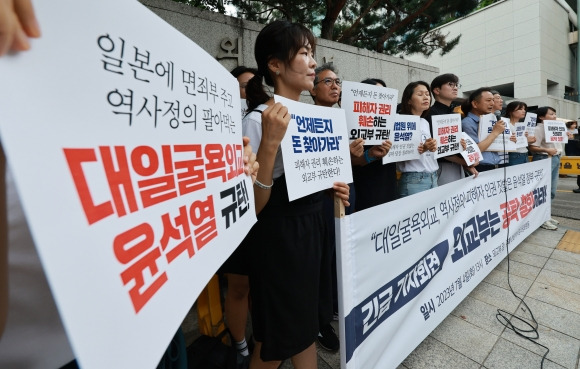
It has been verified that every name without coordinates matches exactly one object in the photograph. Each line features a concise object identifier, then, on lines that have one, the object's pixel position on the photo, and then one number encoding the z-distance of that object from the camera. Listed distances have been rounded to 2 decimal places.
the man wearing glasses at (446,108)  2.88
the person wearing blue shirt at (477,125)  3.06
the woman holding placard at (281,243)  1.16
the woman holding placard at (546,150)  4.50
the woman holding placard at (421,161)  2.46
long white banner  1.42
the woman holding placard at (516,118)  3.95
